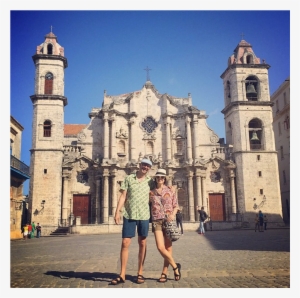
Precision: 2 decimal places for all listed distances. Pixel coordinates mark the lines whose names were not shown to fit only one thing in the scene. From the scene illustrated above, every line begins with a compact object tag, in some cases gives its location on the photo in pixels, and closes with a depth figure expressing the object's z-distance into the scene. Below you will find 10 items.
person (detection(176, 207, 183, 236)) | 15.54
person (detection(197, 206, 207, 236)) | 16.77
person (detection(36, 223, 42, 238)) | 19.92
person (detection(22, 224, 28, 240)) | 16.85
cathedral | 24.67
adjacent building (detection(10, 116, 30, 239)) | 16.03
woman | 5.07
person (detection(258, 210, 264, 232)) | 19.33
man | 5.11
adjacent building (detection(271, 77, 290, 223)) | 25.42
